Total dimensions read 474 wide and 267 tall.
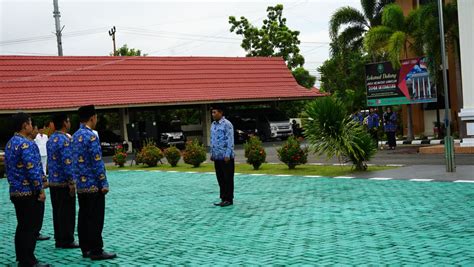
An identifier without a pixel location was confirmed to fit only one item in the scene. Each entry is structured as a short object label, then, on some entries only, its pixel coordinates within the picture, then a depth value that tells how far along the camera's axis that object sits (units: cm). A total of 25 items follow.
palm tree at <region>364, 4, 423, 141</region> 2778
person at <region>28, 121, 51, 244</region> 735
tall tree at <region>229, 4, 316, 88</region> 5456
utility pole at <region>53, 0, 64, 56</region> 4256
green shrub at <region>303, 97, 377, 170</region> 1662
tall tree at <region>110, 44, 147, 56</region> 5394
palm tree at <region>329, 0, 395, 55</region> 3200
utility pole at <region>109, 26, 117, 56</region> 5647
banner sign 2656
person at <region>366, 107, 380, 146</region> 2423
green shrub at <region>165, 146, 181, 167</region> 2367
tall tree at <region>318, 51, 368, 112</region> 3997
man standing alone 1155
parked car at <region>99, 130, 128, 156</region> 3531
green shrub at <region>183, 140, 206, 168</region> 2245
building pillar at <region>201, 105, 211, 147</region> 3846
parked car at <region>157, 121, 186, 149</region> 3628
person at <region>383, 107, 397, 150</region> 2408
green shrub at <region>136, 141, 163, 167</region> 2469
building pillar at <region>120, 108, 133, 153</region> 3569
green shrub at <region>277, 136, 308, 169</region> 1862
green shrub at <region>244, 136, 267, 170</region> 1970
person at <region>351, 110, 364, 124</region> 2469
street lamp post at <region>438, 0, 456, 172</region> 1438
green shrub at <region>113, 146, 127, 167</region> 2566
